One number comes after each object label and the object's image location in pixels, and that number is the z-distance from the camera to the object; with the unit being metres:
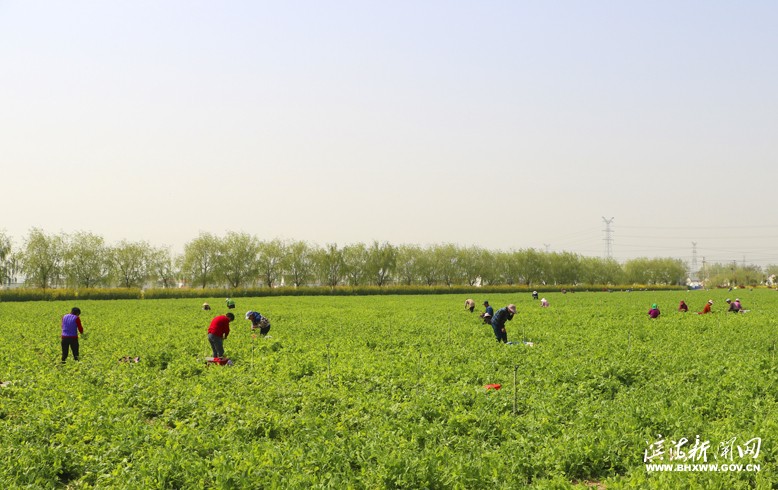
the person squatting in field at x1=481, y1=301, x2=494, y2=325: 24.09
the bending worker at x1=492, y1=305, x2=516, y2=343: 18.62
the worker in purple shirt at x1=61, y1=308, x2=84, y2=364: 16.86
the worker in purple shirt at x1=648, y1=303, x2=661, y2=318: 28.13
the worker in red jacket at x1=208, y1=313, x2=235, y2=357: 16.44
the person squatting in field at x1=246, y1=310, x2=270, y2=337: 21.52
